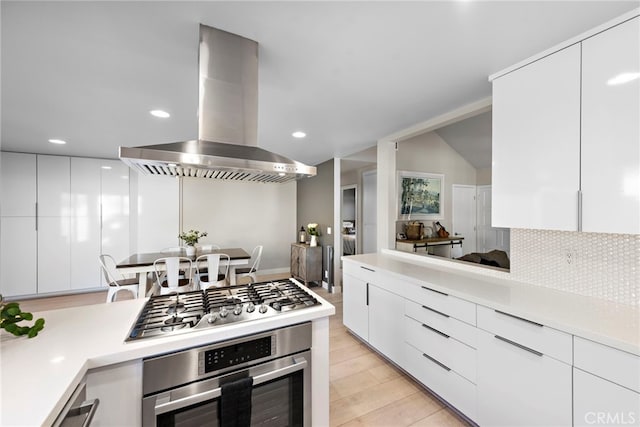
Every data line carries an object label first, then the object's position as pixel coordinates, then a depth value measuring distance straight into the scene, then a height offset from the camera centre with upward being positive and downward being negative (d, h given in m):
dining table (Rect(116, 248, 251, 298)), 3.13 -0.66
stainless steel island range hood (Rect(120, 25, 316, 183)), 1.30 +0.52
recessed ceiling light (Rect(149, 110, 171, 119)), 2.45 +0.97
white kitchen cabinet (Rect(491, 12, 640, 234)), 1.22 +0.42
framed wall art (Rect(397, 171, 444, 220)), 3.76 +0.27
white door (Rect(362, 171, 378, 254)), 5.05 +0.05
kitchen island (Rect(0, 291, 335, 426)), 0.74 -0.54
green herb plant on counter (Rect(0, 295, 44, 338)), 1.04 -0.46
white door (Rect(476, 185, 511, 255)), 4.70 -0.28
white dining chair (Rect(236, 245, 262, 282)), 3.70 -0.89
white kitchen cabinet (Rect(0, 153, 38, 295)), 3.92 -0.21
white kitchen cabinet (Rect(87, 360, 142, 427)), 0.96 -0.70
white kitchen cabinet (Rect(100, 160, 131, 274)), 4.47 +0.05
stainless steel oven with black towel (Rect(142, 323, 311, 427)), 1.03 -0.76
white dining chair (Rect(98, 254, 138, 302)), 3.07 -0.92
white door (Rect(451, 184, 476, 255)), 4.45 -0.04
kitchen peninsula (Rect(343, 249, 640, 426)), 1.10 -0.74
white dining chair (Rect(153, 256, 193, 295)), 2.99 -0.73
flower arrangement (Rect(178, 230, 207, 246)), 3.92 -0.40
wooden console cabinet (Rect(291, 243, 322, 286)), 4.69 -0.96
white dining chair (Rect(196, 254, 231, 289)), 3.21 -0.77
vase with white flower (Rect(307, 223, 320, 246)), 4.86 -0.38
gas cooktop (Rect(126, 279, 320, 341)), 1.16 -0.52
